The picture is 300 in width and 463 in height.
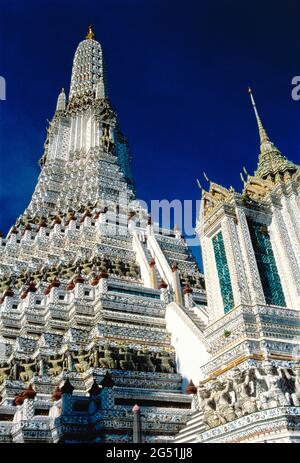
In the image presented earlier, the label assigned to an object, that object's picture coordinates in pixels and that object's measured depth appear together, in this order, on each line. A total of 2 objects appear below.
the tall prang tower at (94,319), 12.05
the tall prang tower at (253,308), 8.24
